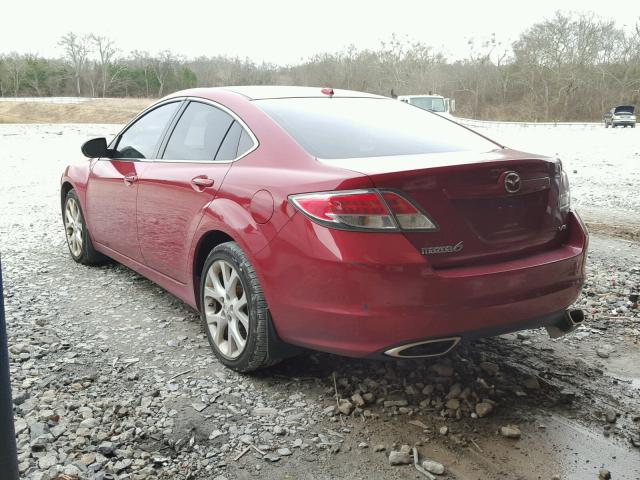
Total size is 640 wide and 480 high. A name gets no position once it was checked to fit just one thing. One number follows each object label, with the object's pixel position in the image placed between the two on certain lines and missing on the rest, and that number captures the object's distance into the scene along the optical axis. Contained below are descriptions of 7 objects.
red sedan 2.57
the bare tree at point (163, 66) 80.11
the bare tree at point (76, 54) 79.69
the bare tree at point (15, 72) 71.75
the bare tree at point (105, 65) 80.19
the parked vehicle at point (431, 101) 22.77
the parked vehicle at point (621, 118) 40.14
